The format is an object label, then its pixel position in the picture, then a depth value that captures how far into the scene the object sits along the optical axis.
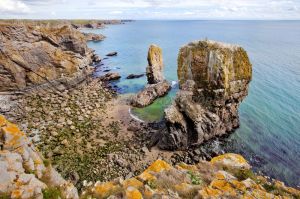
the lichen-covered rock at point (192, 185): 8.68
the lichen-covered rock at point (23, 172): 7.18
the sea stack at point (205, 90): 23.35
